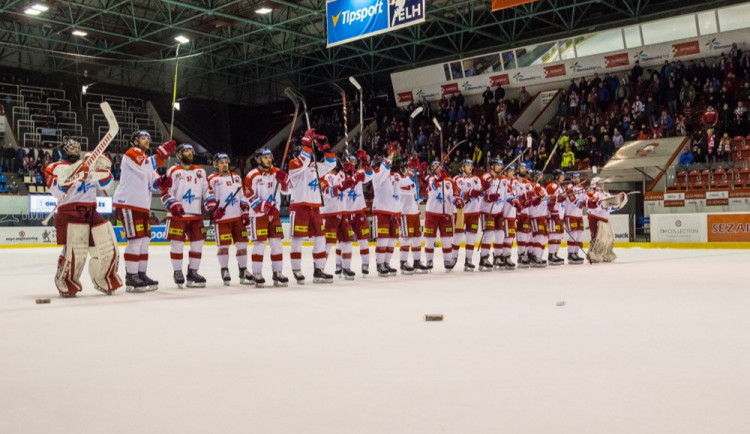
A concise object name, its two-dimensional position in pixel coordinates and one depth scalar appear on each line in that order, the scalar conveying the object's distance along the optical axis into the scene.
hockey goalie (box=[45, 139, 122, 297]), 7.27
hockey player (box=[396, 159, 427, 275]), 10.71
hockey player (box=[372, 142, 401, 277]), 10.37
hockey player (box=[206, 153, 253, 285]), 8.85
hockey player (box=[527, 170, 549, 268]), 11.98
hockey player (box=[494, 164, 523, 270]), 11.47
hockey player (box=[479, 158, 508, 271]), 11.29
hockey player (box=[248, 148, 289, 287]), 8.71
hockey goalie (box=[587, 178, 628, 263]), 12.88
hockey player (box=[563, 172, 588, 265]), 12.90
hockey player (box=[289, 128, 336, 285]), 8.99
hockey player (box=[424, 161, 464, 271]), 10.96
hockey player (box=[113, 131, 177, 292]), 7.84
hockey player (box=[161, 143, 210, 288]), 8.45
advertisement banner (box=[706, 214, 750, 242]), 16.59
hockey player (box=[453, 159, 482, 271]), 11.11
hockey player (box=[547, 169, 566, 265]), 12.37
